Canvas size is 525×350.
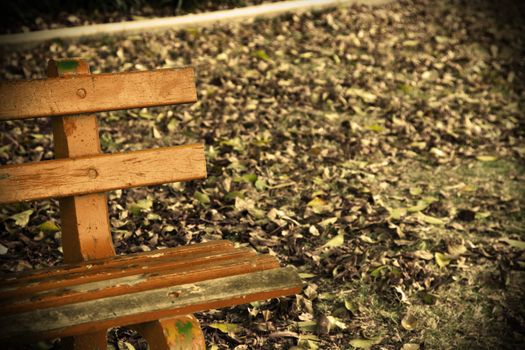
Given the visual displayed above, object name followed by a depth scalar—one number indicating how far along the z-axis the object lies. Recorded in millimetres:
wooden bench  2004
